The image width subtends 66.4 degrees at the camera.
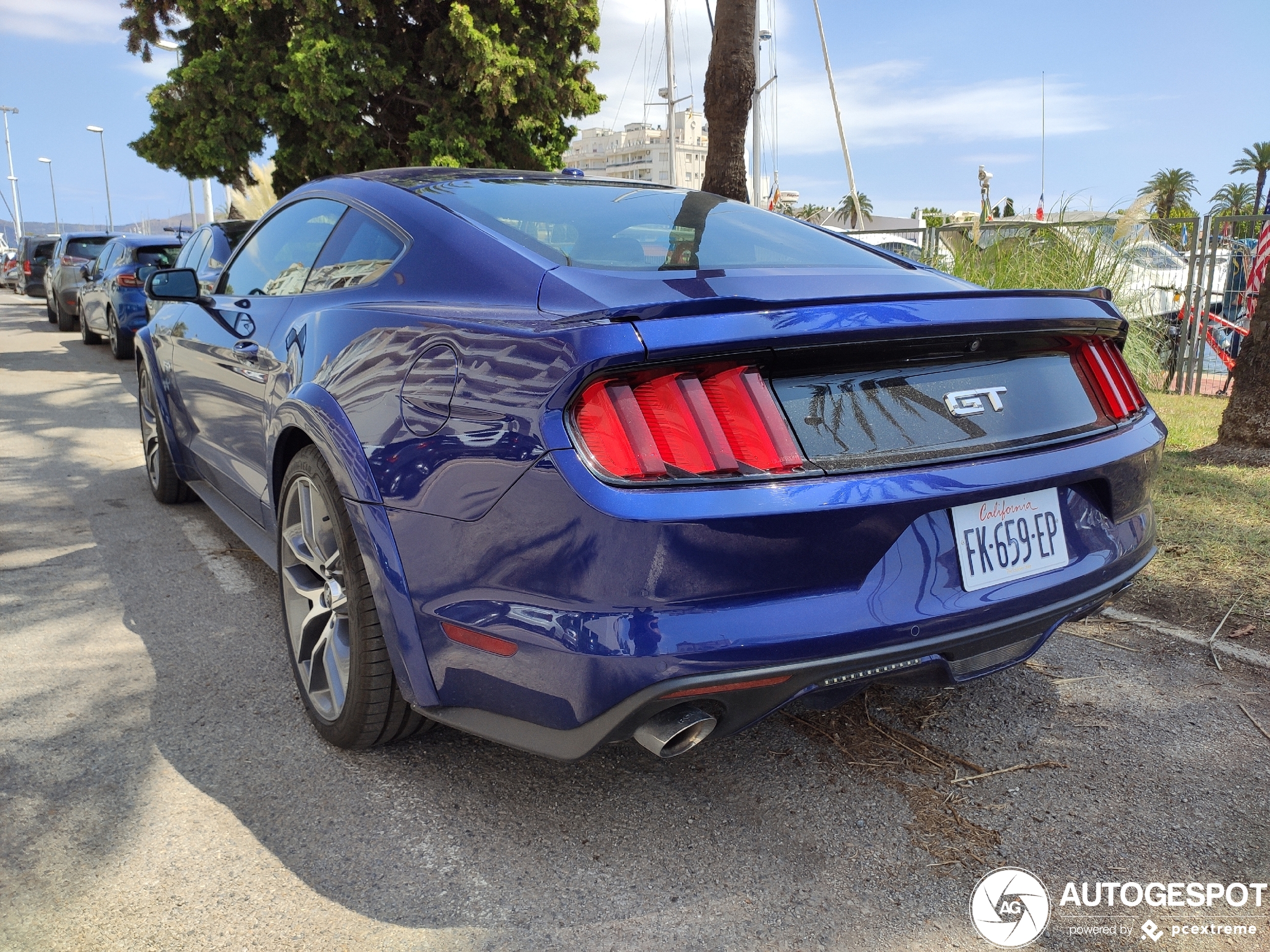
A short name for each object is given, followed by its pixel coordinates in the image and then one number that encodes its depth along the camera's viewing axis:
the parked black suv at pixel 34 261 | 22.84
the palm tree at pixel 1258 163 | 61.31
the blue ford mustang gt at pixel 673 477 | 1.75
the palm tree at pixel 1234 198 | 59.56
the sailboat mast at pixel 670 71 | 37.03
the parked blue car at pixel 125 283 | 11.46
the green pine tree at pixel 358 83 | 14.16
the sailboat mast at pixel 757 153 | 38.12
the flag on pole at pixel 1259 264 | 9.32
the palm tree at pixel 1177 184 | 61.72
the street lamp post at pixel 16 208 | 75.06
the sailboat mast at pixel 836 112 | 25.84
